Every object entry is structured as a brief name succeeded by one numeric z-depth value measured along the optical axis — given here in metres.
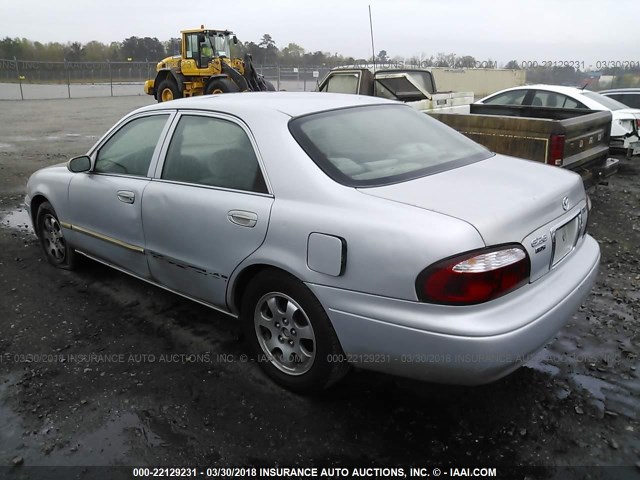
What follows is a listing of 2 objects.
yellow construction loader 19.22
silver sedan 2.30
